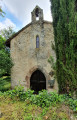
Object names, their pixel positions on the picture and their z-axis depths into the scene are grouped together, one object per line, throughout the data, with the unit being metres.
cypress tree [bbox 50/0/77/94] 2.79
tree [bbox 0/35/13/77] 6.21
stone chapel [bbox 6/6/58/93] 6.36
